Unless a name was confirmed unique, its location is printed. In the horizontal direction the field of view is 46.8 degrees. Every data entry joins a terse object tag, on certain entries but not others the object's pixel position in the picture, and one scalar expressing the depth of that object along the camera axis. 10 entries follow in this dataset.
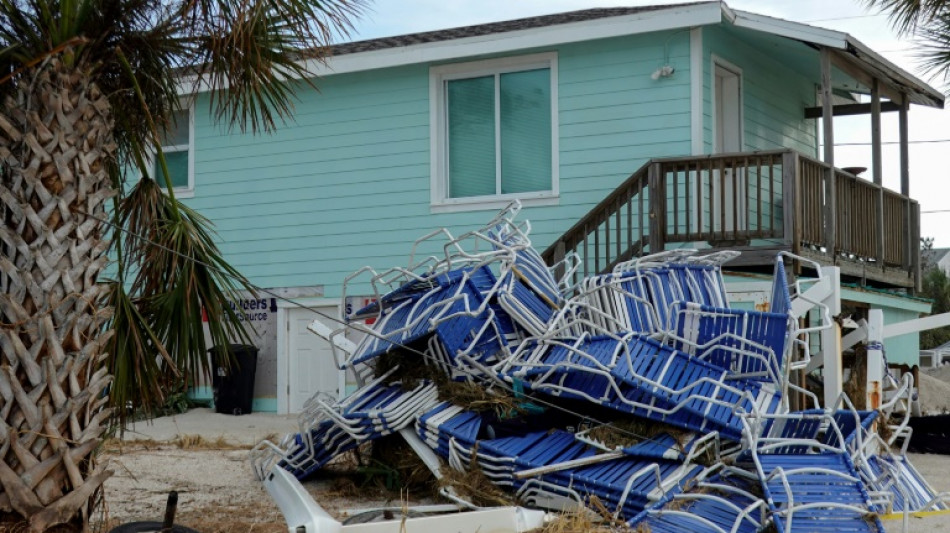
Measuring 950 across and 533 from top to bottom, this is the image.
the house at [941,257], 45.03
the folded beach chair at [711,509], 5.83
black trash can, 15.53
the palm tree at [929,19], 12.96
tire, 5.40
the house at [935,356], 27.00
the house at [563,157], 12.50
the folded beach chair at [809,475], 5.58
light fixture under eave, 13.08
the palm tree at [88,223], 5.64
